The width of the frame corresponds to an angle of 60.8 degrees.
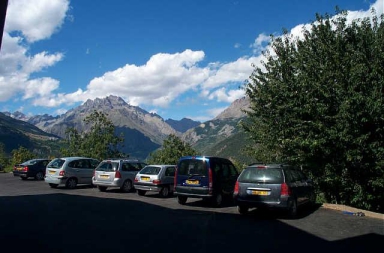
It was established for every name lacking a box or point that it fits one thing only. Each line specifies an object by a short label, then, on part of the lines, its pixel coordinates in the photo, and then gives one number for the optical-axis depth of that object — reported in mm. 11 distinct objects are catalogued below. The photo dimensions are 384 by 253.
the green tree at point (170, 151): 29547
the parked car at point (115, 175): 16516
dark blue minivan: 11977
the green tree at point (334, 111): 13055
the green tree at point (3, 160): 36475
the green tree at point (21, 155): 33812
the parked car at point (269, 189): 9906
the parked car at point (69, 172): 17562
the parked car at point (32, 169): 22750
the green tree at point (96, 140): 31142
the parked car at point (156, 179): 14867
